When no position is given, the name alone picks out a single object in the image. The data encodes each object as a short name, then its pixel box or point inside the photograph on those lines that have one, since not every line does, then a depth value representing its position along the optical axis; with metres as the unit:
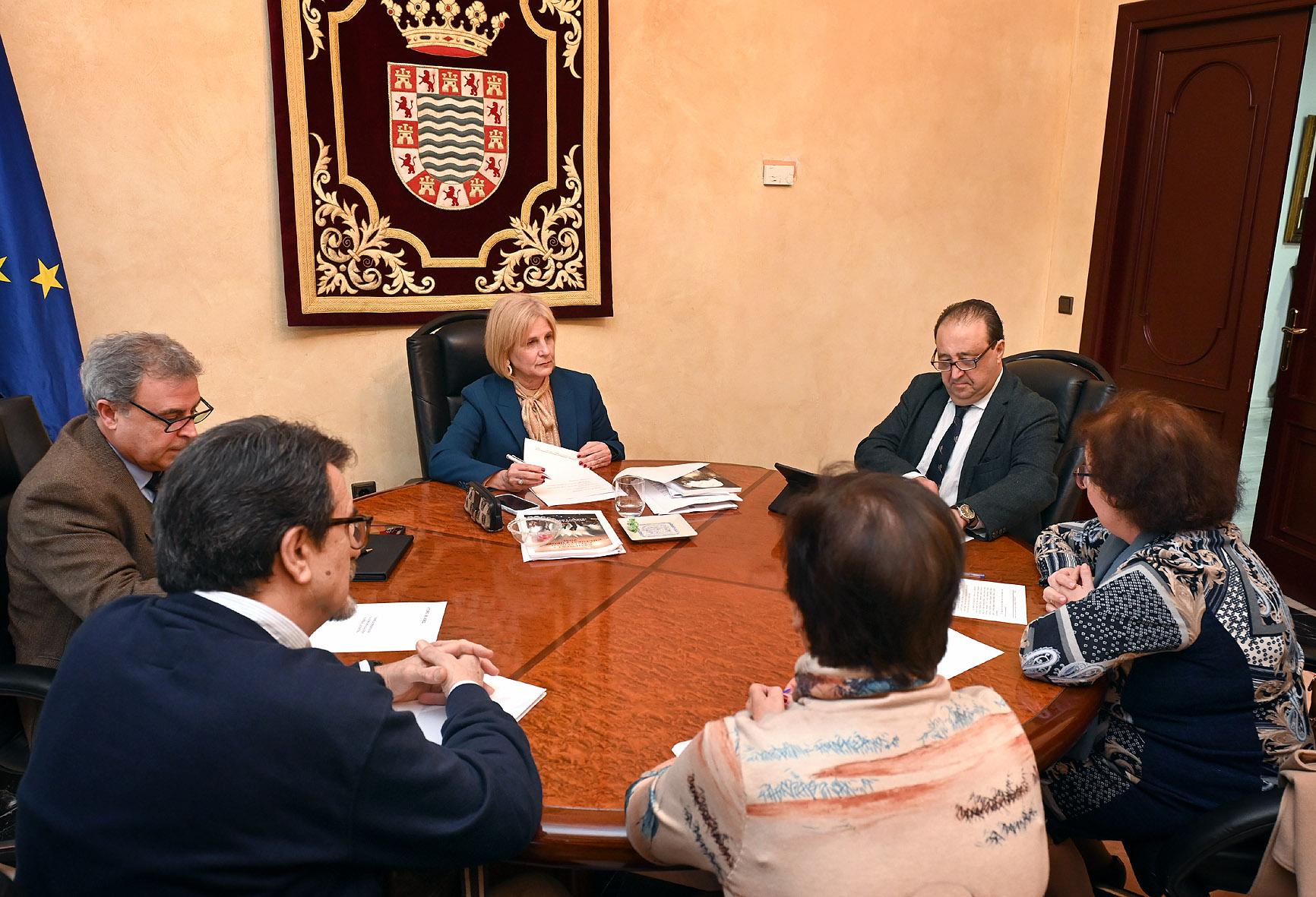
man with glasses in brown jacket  1.71
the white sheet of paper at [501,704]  1.40
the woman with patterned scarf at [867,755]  0.96
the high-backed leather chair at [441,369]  3.04
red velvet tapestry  3.19
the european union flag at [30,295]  2.69
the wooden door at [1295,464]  3.66
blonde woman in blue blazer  2.83
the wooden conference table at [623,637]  1.33
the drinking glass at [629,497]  2.37
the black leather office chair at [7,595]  1.60
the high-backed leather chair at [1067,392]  2.56
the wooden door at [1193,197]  3.72
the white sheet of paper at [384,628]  1.68
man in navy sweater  0.99
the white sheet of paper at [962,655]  1.61
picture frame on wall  4.50
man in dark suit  2.48
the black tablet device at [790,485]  2.33
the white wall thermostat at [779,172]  4.03
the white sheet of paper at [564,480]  2.49
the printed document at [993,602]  1.83
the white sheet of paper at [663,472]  2.58
